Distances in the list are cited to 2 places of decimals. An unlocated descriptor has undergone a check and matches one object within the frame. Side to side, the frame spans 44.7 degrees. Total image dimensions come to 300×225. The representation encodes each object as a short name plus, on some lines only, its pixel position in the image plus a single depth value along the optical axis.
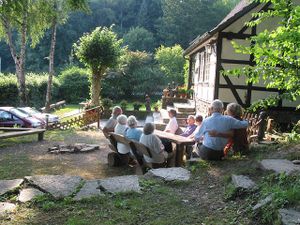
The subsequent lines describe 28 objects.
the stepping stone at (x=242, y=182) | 4.79
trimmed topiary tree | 24.33
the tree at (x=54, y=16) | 22.62
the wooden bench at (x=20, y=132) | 11.31
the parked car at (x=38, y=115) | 18.54
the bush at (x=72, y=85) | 39.81
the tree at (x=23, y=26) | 21.31
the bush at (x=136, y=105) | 25.15
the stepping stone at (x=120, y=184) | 5.11
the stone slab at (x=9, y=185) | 5.15
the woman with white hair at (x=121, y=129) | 8.34
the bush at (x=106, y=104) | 23.00
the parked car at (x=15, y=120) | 17.09
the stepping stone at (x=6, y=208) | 4.38
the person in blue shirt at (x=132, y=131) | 7.80
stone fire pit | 10.49
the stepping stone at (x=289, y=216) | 3.51
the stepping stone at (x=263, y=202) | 4.05
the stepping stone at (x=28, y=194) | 4.77
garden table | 7.56
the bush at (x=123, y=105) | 24.69
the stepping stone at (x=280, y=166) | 5.15
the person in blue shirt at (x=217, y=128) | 6.50
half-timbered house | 12.99
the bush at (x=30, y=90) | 26.25
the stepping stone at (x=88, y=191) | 4.86
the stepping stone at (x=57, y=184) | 4.98
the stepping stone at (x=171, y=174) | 5.63
